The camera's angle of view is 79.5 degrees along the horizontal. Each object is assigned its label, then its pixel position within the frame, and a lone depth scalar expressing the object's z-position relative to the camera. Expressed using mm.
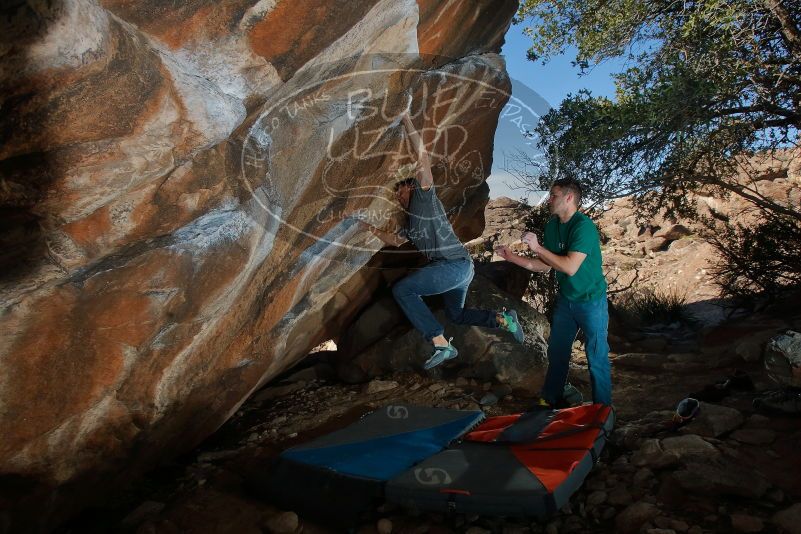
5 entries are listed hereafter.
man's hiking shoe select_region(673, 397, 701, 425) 3750
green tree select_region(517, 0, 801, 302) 5492
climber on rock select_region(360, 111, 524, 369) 4648
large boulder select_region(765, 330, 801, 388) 3793
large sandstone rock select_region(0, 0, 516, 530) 2336
